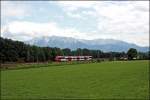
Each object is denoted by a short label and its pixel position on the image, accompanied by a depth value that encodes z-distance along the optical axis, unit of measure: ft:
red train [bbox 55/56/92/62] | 292.81
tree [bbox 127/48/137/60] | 354.42
